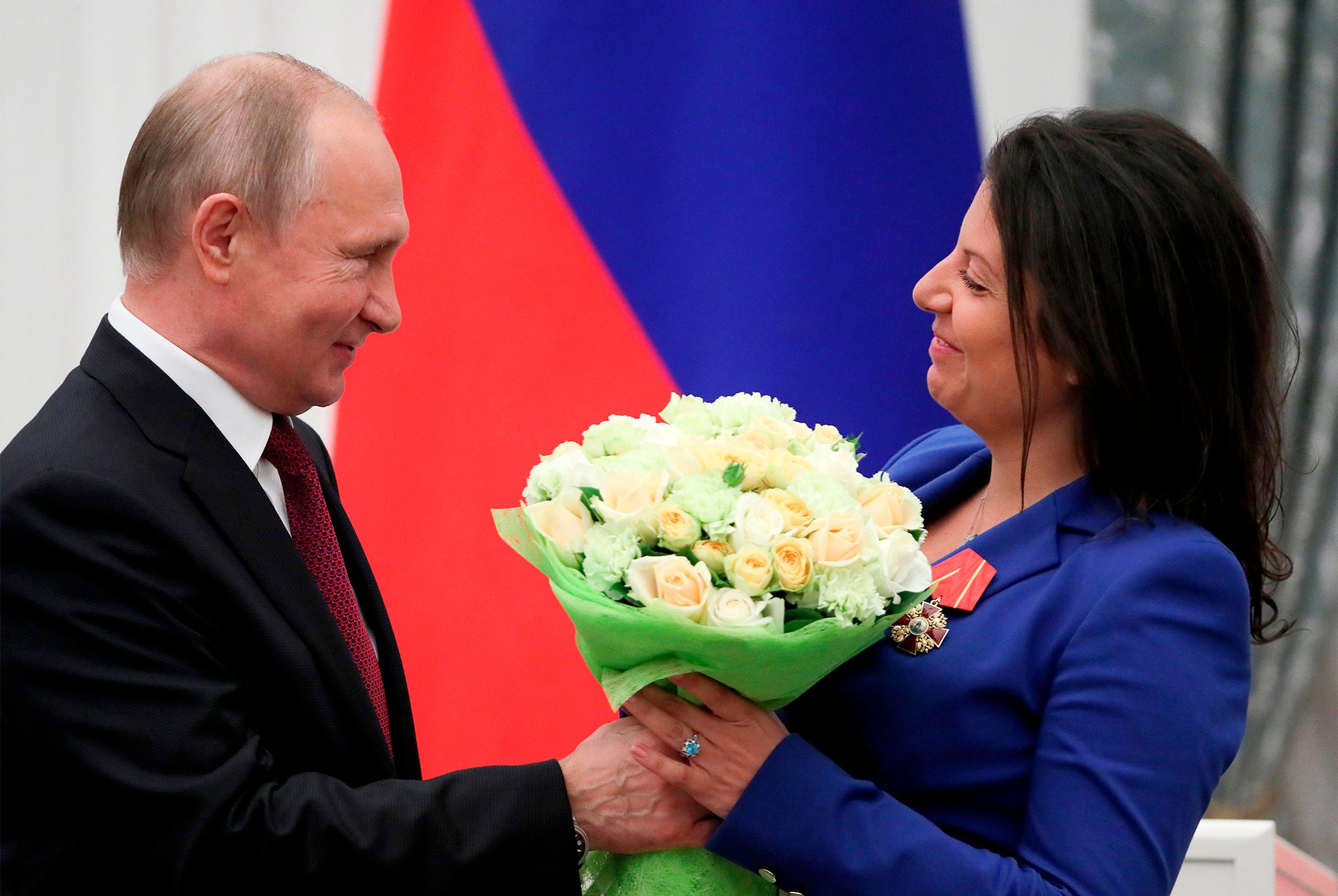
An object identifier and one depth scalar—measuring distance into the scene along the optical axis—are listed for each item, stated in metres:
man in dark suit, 6.45
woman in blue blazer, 6.47
